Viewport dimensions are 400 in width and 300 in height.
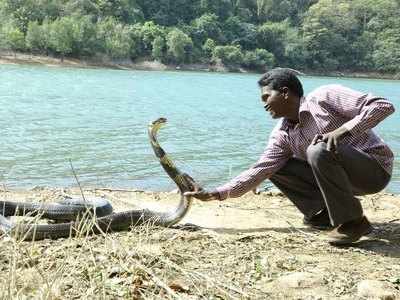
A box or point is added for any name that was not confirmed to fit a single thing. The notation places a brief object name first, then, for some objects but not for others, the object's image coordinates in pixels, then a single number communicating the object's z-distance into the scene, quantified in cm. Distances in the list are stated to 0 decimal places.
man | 384
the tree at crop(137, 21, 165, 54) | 8706
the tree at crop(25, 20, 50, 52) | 7434
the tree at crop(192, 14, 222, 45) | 10019
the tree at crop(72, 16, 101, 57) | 7788
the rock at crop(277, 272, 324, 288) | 323
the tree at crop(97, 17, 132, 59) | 7830
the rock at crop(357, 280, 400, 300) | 307
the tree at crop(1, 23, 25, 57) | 7155
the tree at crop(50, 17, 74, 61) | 7481
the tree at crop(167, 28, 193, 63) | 8344
